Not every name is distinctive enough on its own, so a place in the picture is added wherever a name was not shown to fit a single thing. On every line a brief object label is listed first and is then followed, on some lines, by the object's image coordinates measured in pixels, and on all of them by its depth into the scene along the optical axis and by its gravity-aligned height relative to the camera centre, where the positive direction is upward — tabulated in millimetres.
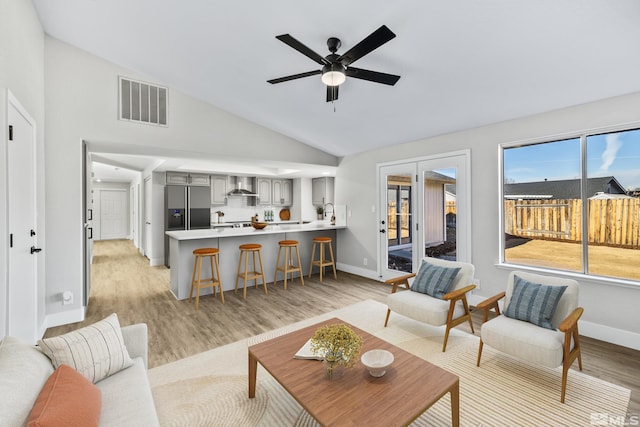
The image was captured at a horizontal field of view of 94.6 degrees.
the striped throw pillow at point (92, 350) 1520 -750
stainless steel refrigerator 6484 +80
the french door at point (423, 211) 4133 +1
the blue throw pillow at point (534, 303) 2408 -774
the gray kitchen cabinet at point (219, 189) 7582 +593
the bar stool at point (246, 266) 4473 -854
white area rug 1910 -1328
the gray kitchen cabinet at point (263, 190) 8205 +609
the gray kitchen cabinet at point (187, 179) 6789 +794
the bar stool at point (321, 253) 5401 -785
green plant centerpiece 1671 -776
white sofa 1075 -737
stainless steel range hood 7789 +694
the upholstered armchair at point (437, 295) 2838 -889
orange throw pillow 1058 -747
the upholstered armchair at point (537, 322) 2123 -923
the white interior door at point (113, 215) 10820 -98
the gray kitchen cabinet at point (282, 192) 8570 +589
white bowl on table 1697 -897
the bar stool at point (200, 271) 4160 -877
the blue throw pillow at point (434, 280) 3107 -748
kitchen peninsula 4367 -554
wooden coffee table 1427 -969
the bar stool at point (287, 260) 5043 -871
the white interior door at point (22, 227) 2207 -122
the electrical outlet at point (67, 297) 3510 -1012
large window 2924 +72
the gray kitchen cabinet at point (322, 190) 7848 +584
